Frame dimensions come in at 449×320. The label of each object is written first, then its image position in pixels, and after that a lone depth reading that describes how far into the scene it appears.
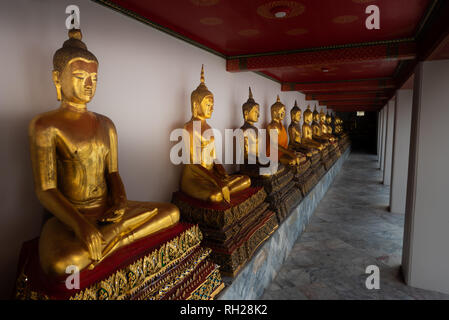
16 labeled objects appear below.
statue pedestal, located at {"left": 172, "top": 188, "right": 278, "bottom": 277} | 2.66
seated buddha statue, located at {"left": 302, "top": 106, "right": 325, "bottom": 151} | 7.60
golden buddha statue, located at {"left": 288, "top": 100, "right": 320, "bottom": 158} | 6.67
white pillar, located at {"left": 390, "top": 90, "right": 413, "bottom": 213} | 5.71
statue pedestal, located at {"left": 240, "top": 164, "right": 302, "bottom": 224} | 4.00
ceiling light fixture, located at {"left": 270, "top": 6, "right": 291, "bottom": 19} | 2.54
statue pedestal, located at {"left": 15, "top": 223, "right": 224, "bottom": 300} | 1.56
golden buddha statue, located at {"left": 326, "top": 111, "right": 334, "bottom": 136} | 11.86
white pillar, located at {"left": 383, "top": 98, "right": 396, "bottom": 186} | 8.55
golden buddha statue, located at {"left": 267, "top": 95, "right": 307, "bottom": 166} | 5.18
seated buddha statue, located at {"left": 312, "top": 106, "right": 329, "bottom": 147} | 9.41
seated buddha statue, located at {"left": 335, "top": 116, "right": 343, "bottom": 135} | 16.82
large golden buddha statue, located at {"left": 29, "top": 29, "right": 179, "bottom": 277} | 1.62
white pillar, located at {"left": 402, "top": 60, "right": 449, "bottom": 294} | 2.96
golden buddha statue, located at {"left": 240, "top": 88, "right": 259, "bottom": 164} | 4.41
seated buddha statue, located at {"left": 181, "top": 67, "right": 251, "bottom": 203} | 2.98
